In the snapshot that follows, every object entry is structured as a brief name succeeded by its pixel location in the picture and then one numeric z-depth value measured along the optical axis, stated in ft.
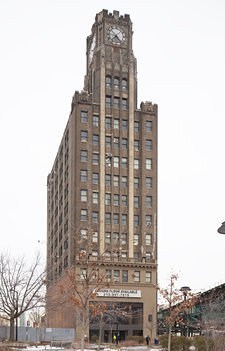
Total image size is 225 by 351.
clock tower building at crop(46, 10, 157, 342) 265.95
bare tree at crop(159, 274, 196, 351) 124.98
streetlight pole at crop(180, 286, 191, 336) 161.19
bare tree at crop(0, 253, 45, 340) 184.03
